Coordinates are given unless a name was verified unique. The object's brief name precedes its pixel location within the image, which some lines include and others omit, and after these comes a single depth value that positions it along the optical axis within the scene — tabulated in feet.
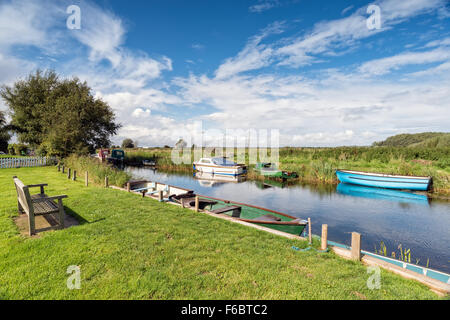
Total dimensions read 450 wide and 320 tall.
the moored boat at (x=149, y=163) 133.05
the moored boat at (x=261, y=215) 24.67
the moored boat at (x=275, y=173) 81.00
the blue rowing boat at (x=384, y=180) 60.13
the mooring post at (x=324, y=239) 18.00
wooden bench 17.06
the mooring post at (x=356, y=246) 16.12
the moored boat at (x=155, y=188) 40.04
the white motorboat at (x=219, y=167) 90.66
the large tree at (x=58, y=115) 72.74
